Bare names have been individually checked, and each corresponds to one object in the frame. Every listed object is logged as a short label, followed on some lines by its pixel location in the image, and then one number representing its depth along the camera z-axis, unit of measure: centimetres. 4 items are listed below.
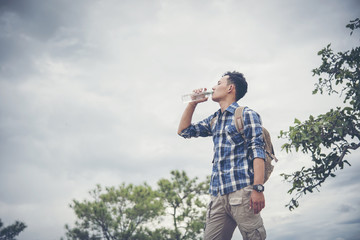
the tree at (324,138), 516
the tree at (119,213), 1677
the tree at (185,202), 1752
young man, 252
